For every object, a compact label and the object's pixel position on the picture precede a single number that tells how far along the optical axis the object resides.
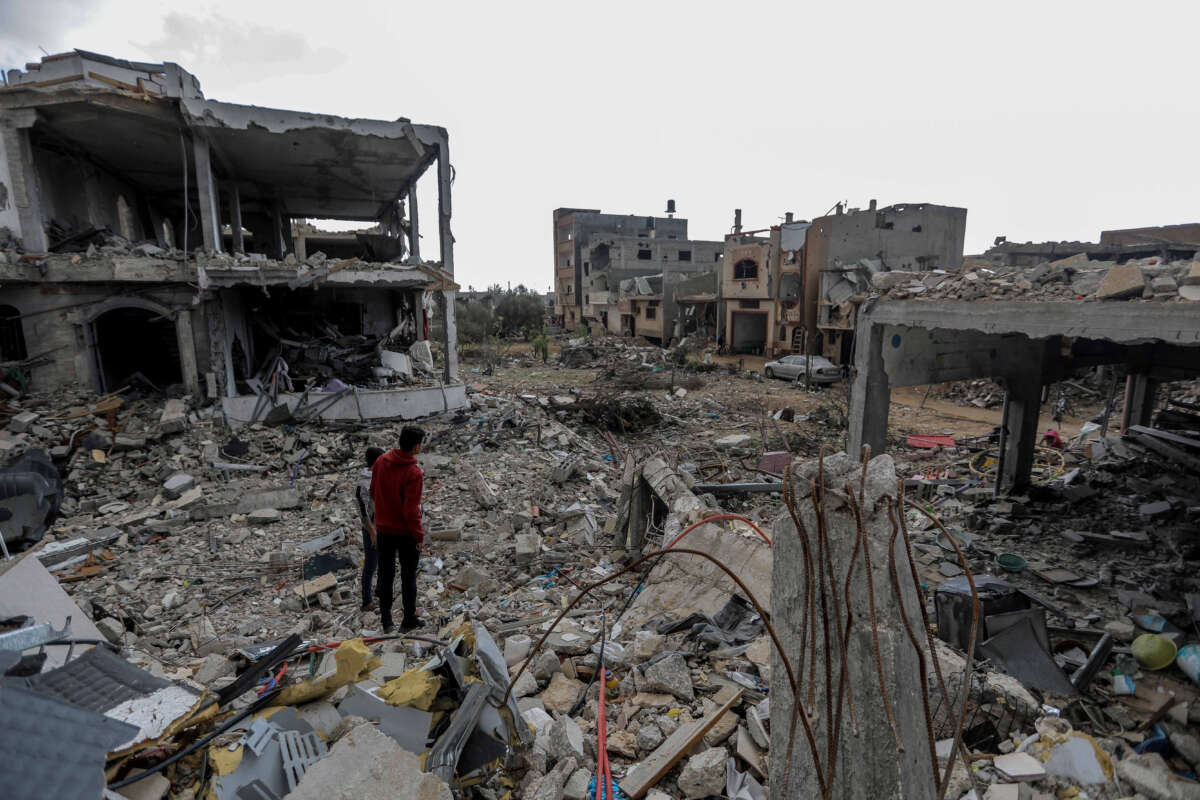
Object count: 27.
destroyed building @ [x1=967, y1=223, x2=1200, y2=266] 24.05
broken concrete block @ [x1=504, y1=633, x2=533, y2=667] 4.59
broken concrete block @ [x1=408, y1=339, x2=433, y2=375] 17.06
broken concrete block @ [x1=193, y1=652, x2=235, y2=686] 4.36
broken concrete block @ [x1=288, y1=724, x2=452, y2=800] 2.62
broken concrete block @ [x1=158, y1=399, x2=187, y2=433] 11.72
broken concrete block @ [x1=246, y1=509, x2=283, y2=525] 8.74
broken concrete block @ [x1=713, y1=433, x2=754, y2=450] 13.55
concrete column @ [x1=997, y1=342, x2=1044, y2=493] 9.34
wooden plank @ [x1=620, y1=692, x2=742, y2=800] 3.10
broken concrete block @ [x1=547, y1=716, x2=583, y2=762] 3.37
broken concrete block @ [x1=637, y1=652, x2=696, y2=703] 3.81
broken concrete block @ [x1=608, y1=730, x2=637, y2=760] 3.38
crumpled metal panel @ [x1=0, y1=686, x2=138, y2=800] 2.13
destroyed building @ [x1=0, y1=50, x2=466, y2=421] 12.43
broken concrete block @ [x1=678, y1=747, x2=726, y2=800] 3.05
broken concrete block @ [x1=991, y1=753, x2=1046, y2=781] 3.23
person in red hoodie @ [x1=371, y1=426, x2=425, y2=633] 5.30
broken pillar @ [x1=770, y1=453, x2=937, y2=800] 2.11
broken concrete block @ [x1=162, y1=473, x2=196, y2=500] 9.70
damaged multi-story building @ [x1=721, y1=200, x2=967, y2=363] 25.94
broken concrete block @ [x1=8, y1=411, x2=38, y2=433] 11.03
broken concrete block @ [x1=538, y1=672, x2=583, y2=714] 3.92
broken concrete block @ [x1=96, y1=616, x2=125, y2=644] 5.17
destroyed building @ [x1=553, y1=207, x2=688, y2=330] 48.72
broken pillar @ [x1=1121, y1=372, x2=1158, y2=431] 11.64
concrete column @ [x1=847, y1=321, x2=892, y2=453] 8.21
